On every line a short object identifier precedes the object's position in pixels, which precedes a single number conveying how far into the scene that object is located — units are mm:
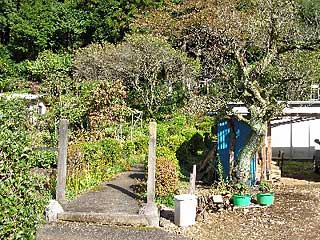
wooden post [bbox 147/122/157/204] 10273
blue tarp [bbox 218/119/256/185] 14688
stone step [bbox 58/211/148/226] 10055
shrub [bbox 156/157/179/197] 11805
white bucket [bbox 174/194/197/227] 10072
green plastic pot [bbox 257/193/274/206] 11617
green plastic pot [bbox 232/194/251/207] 11484
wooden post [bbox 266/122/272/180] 14914
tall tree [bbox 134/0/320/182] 13008
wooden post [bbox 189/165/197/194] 11031
